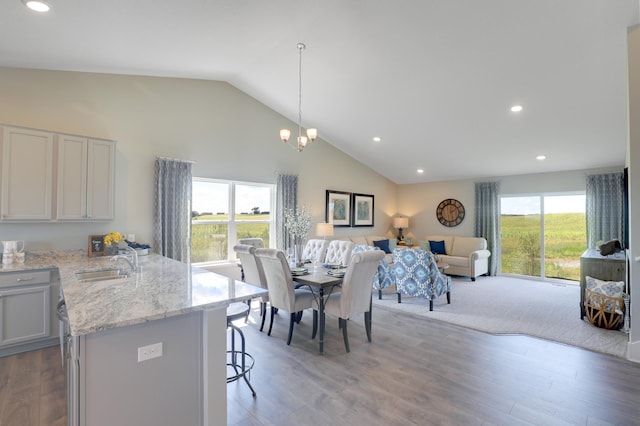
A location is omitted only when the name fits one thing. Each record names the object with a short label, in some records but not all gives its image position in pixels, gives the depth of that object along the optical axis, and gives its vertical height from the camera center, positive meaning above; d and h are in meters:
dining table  3.18 -0.68
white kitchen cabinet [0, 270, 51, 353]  2.94 -0.90
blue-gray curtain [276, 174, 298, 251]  5.91 +0.24
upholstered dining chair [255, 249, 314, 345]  3.29 -0.75
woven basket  3.75 -1.15
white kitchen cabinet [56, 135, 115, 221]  3.47 +0.45
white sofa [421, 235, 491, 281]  6.84 -0.89
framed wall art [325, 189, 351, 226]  6.98 +0.22
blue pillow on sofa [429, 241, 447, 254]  7.67 -0.73
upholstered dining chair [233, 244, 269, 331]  3.86 -0.66
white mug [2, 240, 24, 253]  3.27 -0.32
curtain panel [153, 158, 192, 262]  4.46 +0.12
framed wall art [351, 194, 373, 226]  7.69 +0.20
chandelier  3.75 +1.05
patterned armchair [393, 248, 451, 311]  4.72 -0.92
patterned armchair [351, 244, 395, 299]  5.30 -1.05
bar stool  2.49 -1.29
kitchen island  1.51 -0.74
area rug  3.61 -1.38
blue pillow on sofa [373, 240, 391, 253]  7.60 -0.66
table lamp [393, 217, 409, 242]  8.62 -0.13
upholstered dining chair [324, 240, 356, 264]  4.86 -0.56
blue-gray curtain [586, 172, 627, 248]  5.69 +0.20
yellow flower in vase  3.80 -0.31
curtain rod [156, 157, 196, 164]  4.51 +0.87
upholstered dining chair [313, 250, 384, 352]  3.23 -0.81
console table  4.00 -0.66
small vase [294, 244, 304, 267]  3.93 -0.48
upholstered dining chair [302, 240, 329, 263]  5.29 -0.57
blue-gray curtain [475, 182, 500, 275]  7.30 +0.03
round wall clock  7.92 +0.16
